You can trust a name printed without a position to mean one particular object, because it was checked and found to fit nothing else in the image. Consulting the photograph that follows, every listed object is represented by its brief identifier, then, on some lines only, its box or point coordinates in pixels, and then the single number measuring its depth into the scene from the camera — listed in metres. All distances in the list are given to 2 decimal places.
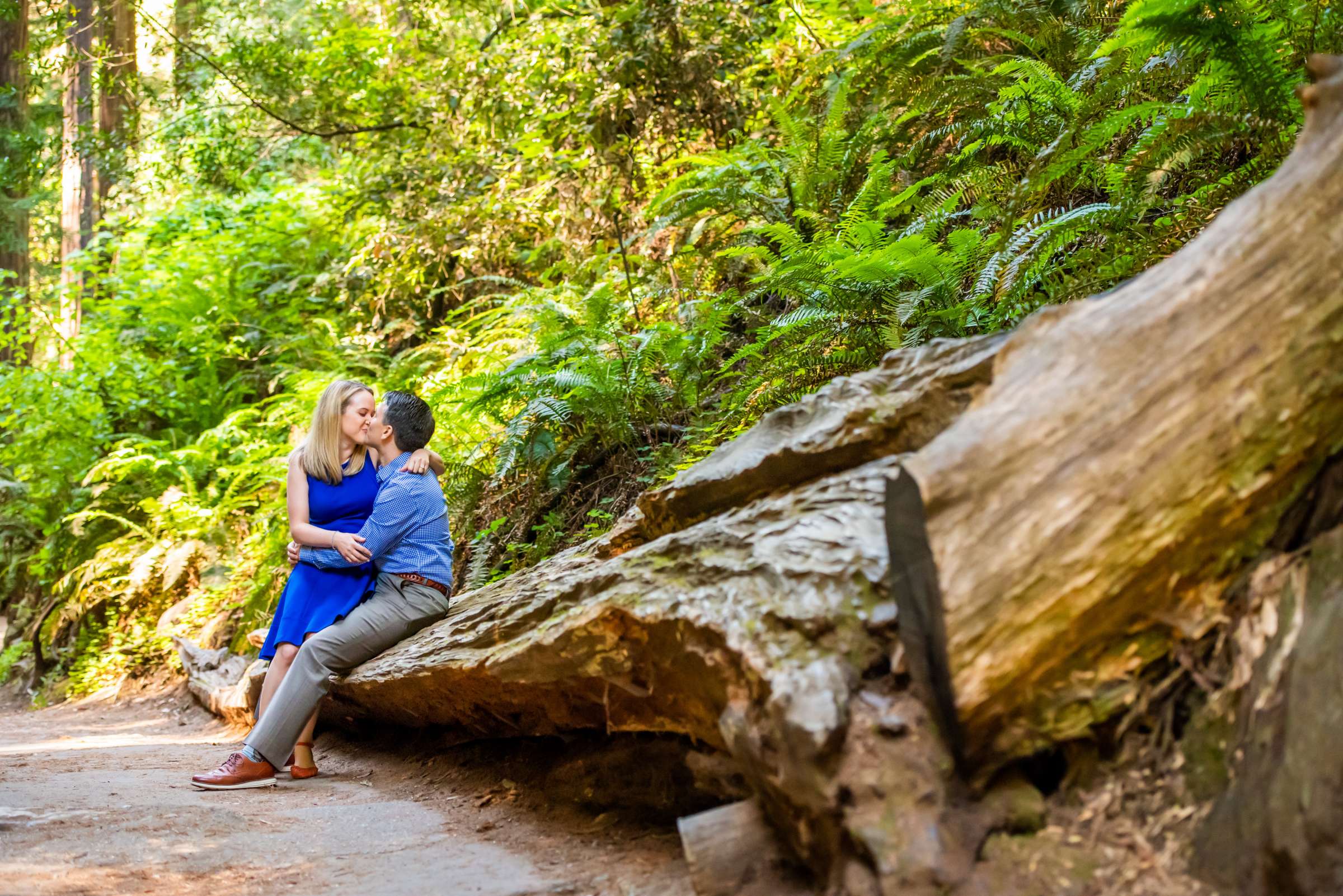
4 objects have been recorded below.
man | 4.42
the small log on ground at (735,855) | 2.21
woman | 4.80
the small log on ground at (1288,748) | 1.59
